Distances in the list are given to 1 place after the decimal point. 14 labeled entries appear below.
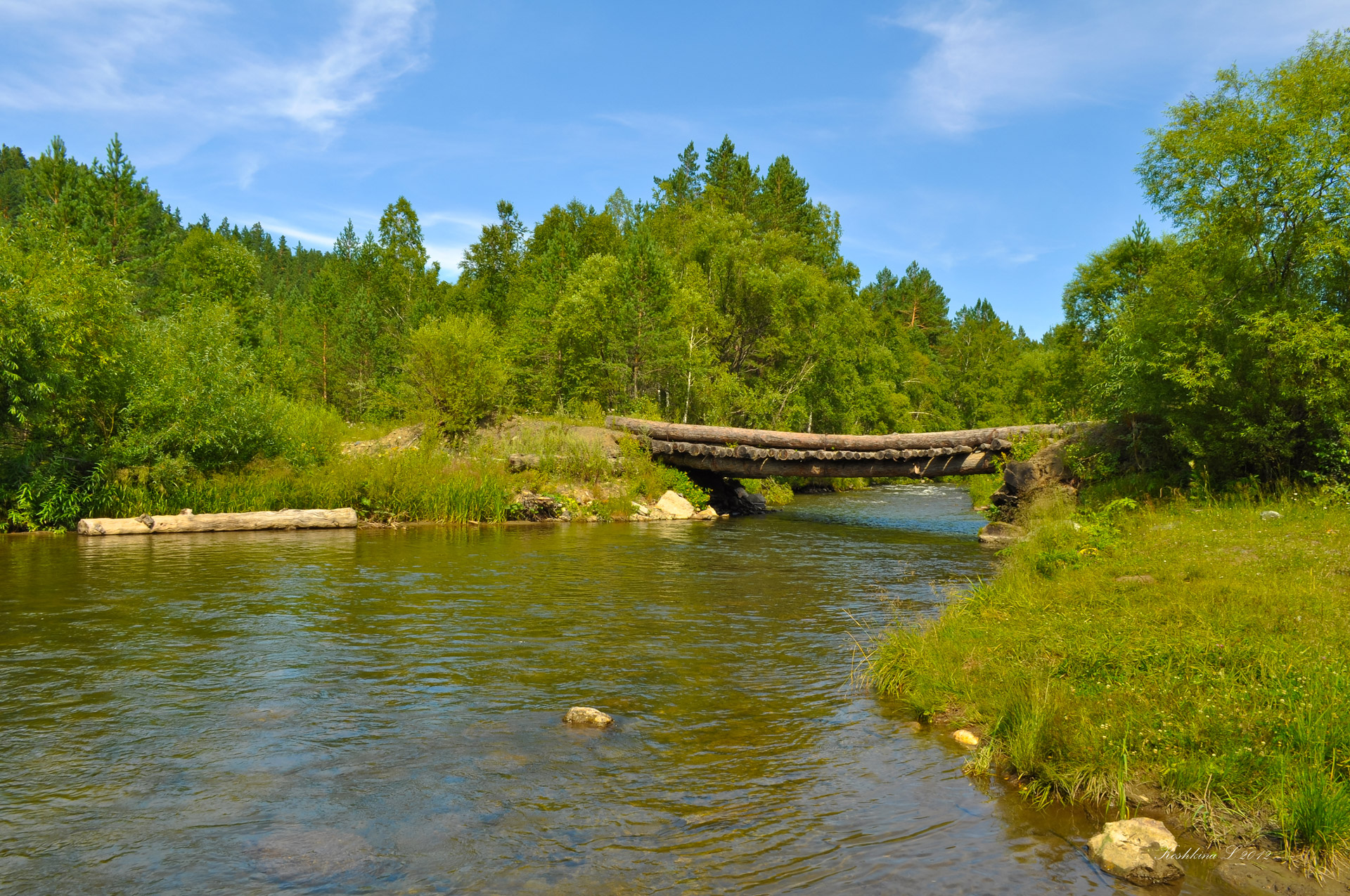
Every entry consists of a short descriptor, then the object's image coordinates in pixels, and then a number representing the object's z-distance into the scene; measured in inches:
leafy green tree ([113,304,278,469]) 785.6
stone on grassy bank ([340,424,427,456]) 1059.2
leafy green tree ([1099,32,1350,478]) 562.6
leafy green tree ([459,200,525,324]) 2230.6
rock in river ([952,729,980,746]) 268.5
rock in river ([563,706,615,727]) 284.0
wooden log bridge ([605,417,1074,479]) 1019.9
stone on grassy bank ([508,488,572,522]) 999.0
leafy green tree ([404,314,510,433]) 1151.0
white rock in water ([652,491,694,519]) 1109.6
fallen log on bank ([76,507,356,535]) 746.2
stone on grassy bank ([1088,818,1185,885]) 179.8
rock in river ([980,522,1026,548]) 787.3
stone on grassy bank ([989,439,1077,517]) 832.3
